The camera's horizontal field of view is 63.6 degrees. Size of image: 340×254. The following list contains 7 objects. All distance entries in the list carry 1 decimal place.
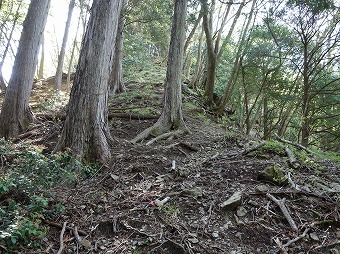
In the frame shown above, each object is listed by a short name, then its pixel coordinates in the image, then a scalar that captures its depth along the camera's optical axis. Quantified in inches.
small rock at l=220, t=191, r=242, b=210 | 141.9
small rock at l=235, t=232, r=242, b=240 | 125.1
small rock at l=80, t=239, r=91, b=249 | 118.1
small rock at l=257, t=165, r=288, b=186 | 163.3
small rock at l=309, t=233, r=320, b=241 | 120.0
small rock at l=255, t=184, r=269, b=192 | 153.8
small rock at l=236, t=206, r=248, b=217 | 137.9
